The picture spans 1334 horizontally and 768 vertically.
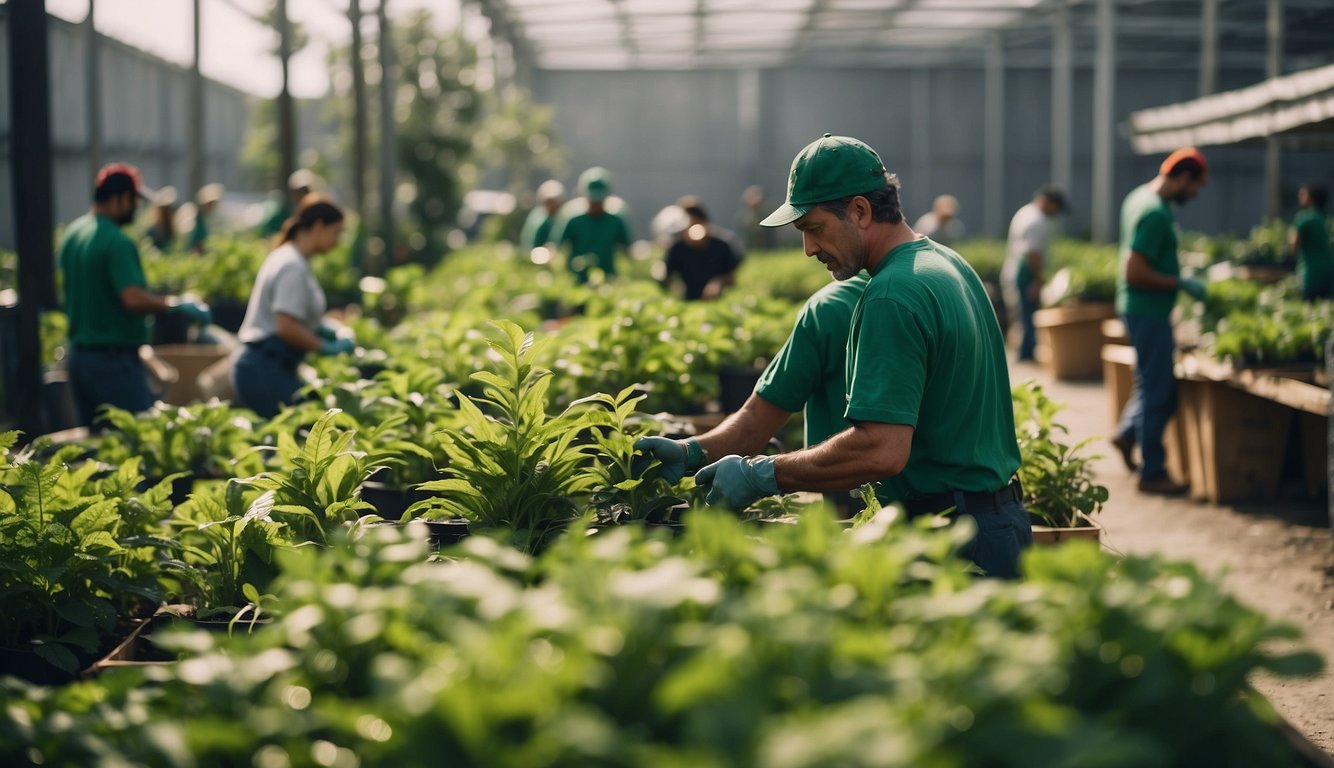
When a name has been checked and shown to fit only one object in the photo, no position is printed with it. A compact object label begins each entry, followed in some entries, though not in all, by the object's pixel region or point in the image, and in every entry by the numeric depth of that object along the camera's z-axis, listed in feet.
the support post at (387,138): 55.57
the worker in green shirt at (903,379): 10.61
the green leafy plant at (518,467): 10.83
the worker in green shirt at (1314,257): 38.68
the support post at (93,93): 49.49
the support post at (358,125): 54.13
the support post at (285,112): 50.11
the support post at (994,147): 100.83
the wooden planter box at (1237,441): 28.32
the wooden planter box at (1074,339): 48.21
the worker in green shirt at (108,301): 22.99
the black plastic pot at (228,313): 35.53
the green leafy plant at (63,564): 11.23
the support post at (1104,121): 69.41
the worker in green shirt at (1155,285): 27.96
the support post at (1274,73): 61.05
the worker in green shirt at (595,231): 39.52
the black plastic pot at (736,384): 22.27
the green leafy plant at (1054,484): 15.93
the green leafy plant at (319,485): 11.10
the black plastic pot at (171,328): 33.37
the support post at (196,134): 60.64
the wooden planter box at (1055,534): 15.39
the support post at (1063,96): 81.00
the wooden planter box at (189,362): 30.78
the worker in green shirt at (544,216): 50.36
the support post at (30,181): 21.42
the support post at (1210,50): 63.72
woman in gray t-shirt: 22.76
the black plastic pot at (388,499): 14.90
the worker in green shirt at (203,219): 47.26
